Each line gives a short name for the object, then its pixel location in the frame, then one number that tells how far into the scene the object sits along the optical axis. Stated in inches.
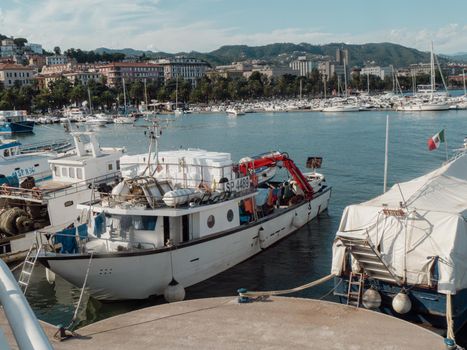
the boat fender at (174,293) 668.7
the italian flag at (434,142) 783.7
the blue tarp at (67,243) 724.0
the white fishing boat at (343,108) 5147.6
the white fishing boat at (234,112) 5531.5
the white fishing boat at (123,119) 4643.2
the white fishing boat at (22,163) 1295.5
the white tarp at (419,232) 532.1
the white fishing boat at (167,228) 679.8
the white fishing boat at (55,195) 933.2
